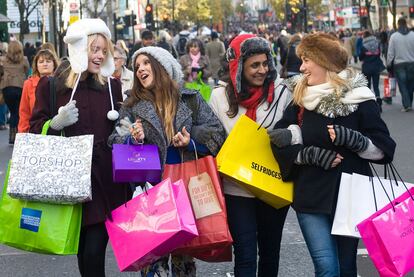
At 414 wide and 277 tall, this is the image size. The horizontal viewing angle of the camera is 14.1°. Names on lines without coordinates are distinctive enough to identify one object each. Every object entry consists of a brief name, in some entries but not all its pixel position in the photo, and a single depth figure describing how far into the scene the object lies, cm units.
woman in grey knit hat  896
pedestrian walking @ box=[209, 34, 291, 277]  921
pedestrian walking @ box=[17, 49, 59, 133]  1512
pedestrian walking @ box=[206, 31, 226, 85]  4163
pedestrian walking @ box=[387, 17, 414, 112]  3263
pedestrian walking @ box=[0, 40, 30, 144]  2908
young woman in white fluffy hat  898
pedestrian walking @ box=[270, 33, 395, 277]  862
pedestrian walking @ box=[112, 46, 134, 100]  1696
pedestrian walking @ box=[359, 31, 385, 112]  3466
